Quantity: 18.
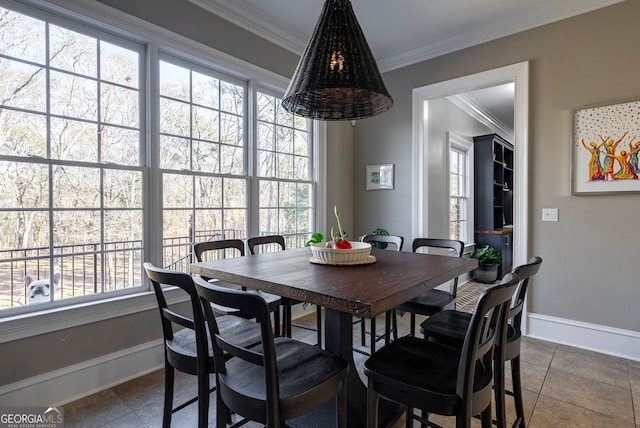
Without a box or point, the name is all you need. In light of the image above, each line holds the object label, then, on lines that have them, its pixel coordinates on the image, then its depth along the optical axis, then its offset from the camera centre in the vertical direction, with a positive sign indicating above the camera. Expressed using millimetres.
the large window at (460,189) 5121 +370
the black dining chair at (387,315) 2471 -804
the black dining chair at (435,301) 2105 -592
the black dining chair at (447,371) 1083 -612
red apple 1879 -189
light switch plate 3006 -28
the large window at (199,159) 2641 +473
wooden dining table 1211 -301
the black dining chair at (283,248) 2182 -392
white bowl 1812 -237
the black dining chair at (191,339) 1300 -593
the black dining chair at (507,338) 1398 -602
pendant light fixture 1594 +769
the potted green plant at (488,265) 5207 -855
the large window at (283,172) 3379 +439
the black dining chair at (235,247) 2154 -259
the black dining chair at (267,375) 1024 -600
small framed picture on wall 4016 +439
